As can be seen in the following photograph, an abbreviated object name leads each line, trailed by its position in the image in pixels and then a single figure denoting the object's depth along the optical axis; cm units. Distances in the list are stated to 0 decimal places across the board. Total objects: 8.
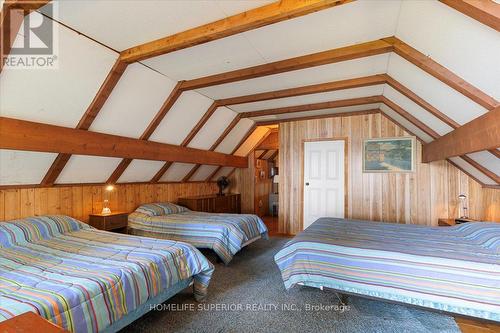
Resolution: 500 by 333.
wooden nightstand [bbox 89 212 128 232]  348
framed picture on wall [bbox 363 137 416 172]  438
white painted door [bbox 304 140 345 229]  485
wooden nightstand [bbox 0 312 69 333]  85
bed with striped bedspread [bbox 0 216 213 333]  144
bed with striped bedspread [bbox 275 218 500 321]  187
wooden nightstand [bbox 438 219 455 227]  365
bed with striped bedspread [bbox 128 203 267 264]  346
